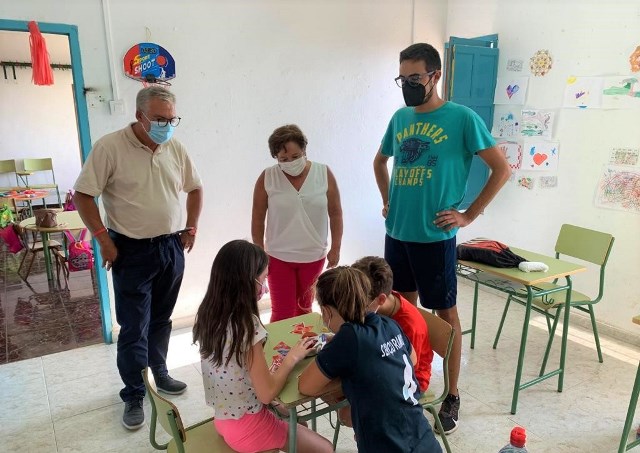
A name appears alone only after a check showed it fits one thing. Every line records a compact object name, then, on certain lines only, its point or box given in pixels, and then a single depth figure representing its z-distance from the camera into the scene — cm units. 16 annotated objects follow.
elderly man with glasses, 213
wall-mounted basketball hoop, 292
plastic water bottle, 128
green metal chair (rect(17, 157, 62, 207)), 769
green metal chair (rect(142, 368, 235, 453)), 126
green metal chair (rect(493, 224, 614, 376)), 268
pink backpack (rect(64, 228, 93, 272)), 396
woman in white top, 236
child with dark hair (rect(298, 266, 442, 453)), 134
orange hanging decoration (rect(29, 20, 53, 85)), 261
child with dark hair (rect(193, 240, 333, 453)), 141
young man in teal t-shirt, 206
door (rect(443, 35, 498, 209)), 353
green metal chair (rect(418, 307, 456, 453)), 170
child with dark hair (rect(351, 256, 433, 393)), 169
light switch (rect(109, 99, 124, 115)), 291
